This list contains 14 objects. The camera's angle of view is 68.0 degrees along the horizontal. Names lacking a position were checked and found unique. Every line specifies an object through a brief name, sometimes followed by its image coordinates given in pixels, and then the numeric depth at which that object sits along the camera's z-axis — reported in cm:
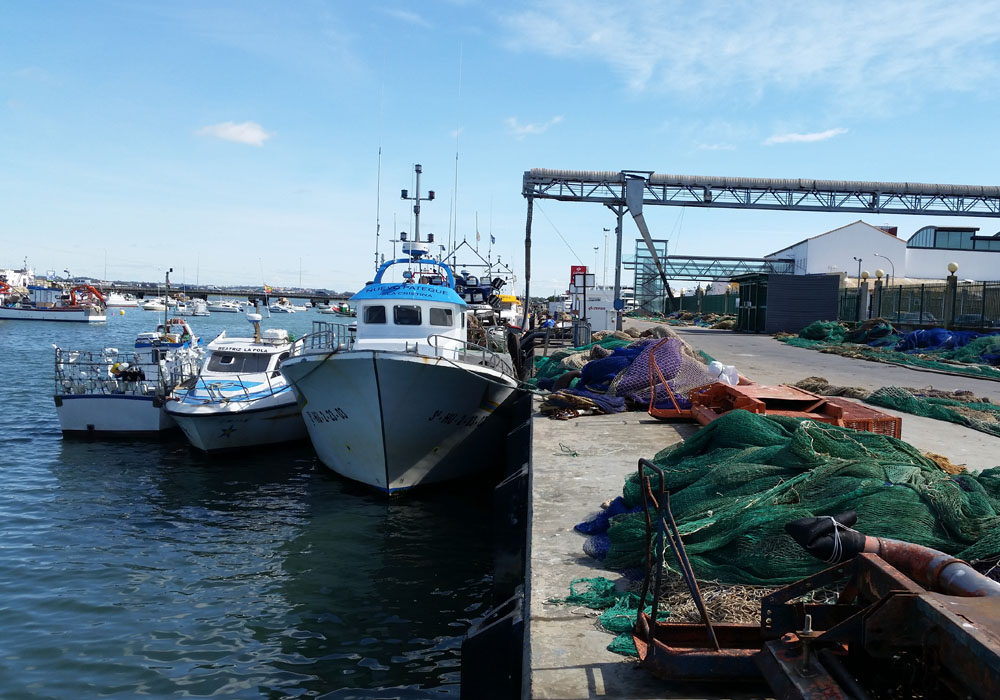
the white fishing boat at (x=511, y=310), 3616
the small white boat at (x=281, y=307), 13615
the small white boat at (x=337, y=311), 11925
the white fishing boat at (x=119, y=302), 11362
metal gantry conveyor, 3625
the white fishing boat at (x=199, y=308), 10986
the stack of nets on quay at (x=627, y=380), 1108
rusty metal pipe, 291
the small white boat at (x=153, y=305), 11231
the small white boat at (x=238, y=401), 1513
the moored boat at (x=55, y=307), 7131
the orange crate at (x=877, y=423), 775
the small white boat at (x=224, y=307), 12394
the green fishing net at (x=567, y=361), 1520
